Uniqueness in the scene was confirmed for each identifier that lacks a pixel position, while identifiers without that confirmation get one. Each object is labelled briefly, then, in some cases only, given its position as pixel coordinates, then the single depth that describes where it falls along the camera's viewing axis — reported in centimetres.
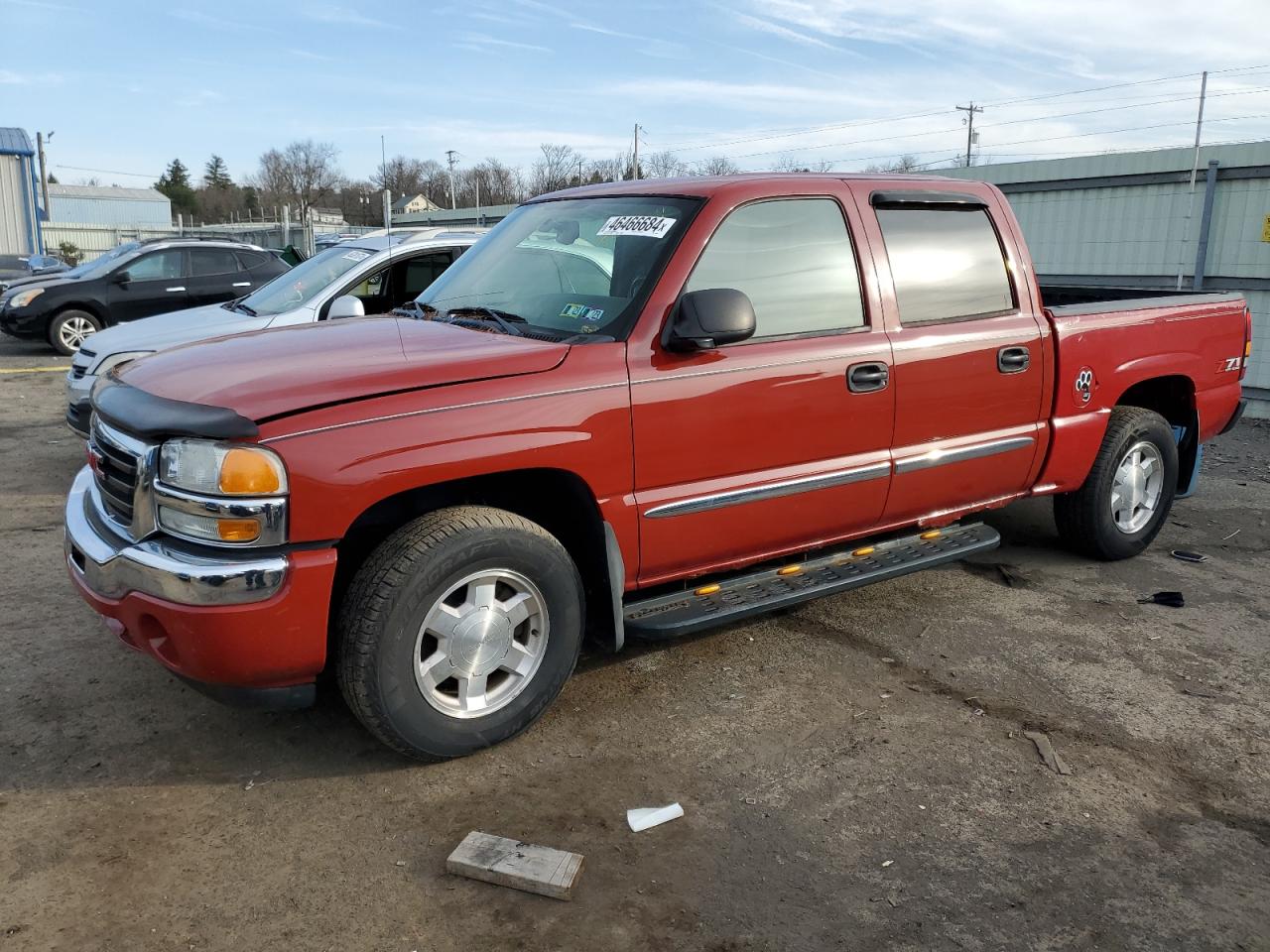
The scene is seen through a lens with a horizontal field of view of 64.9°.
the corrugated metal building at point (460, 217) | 3209
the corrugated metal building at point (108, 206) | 6619
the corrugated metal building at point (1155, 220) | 1056
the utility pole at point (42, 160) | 4970
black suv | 1398
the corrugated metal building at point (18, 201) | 3369
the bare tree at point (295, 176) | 8738
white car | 732
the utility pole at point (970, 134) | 4561
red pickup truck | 295
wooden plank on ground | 271
